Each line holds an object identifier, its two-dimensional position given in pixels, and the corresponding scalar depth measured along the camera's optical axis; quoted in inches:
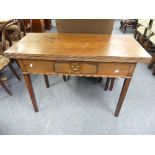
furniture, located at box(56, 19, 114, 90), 58.0
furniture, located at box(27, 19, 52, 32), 139.4
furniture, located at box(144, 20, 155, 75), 83.9
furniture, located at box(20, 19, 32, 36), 77.5
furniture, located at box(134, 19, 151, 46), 95.2
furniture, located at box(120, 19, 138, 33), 156.4
